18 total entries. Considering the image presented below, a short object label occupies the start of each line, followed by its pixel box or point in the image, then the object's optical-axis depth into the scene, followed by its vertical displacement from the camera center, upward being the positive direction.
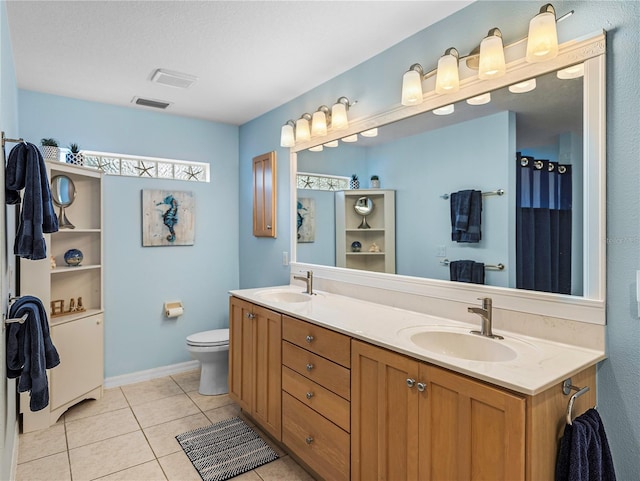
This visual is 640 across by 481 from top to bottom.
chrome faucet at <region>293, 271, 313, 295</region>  2.80 -0.32
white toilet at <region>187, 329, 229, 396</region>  3.11 -1.01
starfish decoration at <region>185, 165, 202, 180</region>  3.78 +0.62
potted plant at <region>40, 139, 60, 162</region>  2.78 +0.62
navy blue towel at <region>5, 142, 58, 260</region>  1.87 +0.20
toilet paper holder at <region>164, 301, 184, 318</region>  3.61 -0.68
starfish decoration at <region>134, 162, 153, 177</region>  3.50 +0.61
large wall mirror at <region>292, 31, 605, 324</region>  1.46 +0.28
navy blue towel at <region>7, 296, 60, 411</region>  1.81 -0.56
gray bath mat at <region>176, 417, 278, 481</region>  2.18 -1.30
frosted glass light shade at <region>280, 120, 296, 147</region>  2.99 +0.77
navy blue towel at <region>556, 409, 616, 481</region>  1.19 -0.69
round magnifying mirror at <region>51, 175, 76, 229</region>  2.85 +0.32
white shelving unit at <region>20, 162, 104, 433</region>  2.62 -0.44
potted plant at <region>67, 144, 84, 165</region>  2.94 +0.61
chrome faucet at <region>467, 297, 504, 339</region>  1.65 -0.34
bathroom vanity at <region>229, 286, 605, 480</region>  1.19 -0.60
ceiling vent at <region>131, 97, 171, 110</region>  3.25 +1.14
